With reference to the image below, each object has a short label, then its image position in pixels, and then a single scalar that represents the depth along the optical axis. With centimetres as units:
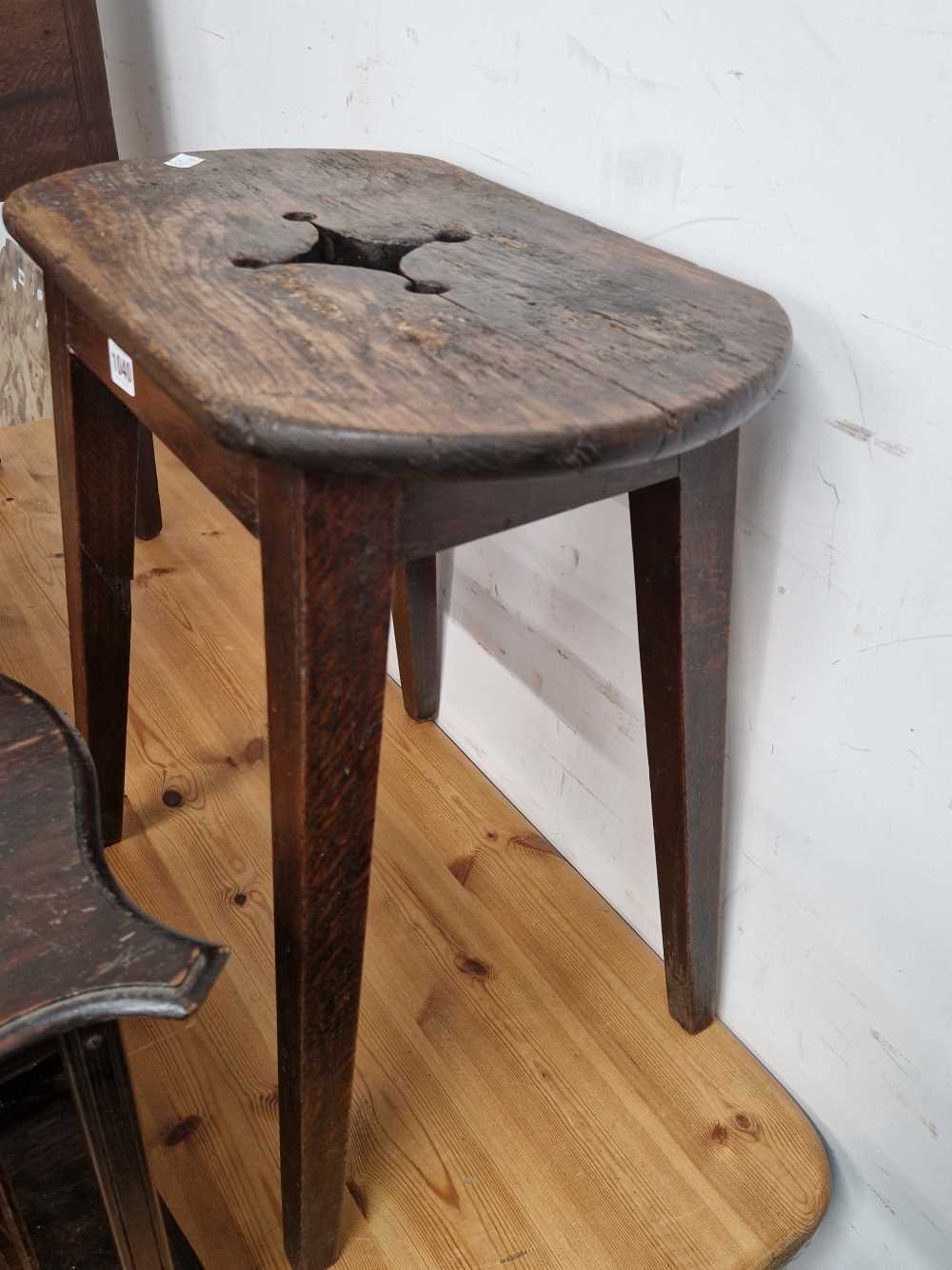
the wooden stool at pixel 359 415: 59
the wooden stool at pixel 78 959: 55
